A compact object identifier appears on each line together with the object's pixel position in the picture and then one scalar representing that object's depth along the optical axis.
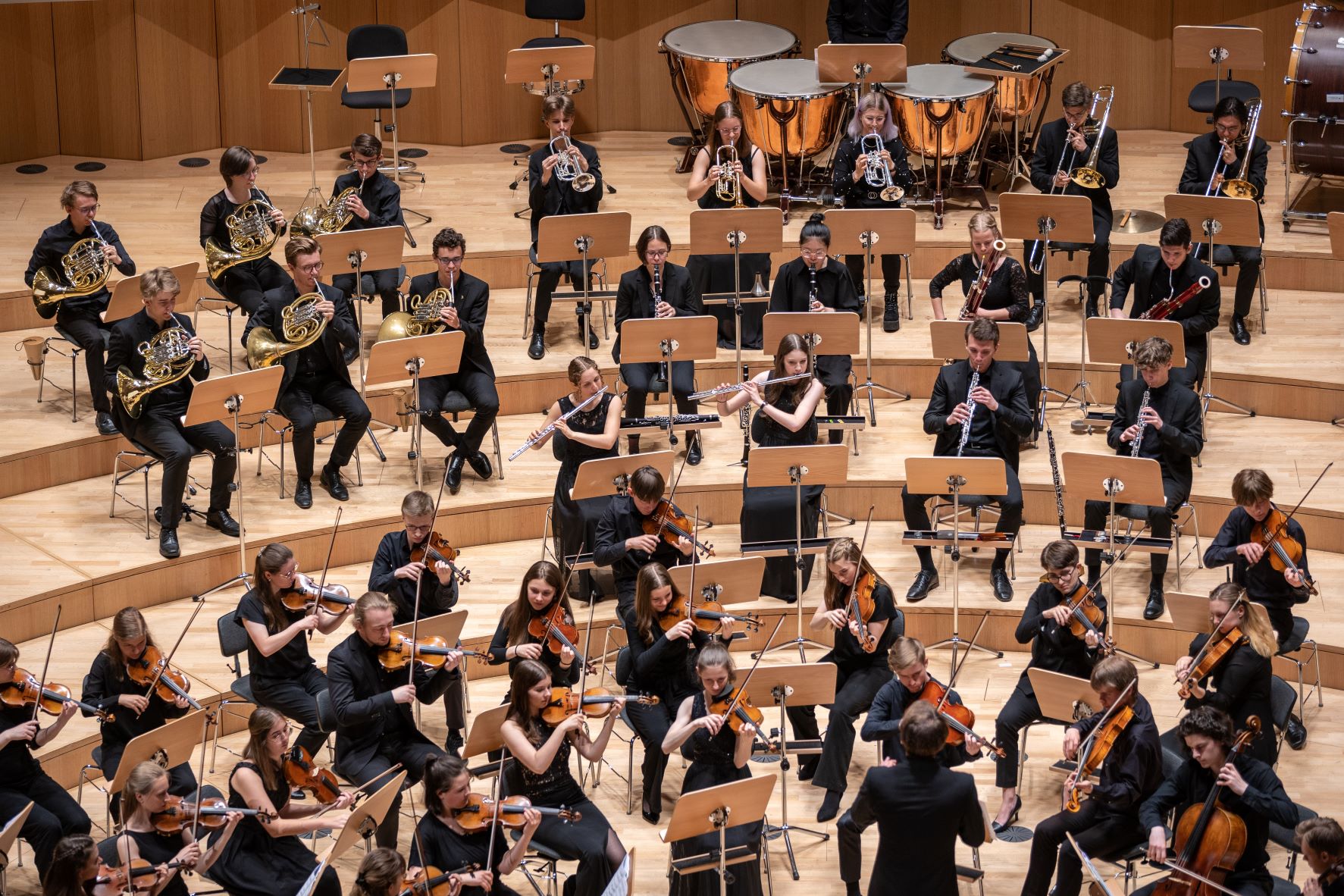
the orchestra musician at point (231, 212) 17.39
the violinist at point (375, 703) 13.10
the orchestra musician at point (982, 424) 15.70
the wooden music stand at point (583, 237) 17.25
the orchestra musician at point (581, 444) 15.60
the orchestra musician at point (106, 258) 16.80
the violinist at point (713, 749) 12.54
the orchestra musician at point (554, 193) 18.62
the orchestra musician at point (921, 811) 11.49
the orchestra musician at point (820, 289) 17.11
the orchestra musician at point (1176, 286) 16.92
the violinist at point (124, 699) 12.92
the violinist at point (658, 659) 13.59
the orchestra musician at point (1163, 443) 15.42
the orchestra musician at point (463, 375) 16.89
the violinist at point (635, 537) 14.47
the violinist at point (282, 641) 13.52
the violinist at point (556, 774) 12.58
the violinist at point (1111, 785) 12.41
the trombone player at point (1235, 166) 18.58
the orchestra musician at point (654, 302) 17.16
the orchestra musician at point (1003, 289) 17.11
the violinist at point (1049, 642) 13.56
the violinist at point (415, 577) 14.15
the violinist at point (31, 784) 12.57
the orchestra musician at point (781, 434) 15.70
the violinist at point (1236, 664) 13.09
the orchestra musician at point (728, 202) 18.55
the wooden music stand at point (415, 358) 15.55
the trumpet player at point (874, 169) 18.98
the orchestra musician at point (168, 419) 15.74
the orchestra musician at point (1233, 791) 11.76
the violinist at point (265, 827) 12.20
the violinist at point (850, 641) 13.67
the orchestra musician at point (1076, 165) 18.87
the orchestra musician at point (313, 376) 16.52
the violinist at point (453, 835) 11.77
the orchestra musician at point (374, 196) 18.58
